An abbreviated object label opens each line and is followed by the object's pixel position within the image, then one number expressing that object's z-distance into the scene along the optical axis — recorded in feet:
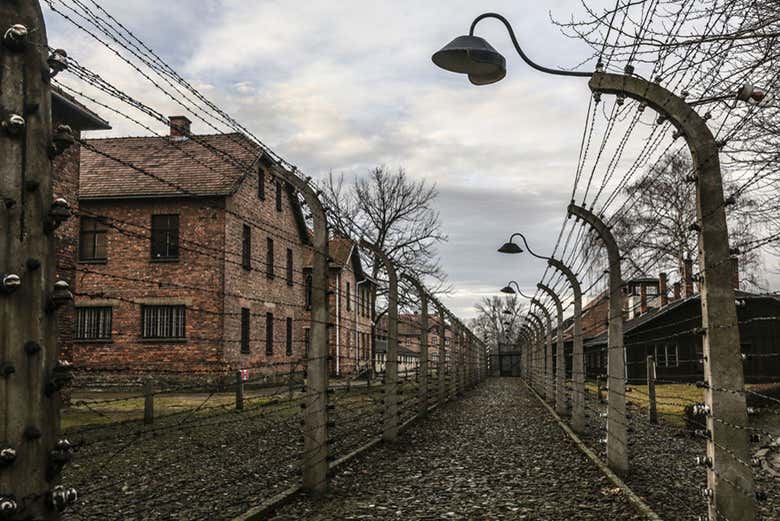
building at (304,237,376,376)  131.34
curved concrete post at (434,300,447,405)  62.90
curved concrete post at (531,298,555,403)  66.85
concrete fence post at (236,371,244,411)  50.90
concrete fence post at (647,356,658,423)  50.34
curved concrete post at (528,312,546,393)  87.45
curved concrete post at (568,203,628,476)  28.94
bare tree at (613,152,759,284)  104.06
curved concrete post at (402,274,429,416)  49.25
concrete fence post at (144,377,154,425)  44.65
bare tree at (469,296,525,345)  323.78
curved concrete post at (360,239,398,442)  37.97
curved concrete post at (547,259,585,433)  39.81
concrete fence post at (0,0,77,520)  10.02
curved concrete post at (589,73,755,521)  16.01
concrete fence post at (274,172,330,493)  24.50
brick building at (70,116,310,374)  83.10
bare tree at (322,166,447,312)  130.11
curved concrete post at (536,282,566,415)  51.90
